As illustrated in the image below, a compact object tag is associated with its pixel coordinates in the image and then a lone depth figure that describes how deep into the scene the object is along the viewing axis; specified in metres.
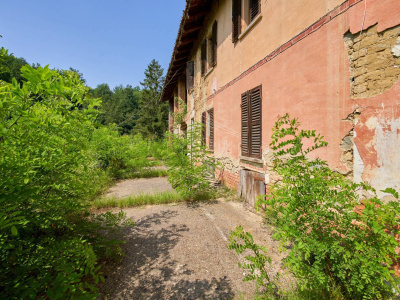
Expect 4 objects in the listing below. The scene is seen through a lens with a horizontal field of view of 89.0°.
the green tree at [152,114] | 30.66
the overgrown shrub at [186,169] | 5.61
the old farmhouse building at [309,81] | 2.26
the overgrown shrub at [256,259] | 1.92
